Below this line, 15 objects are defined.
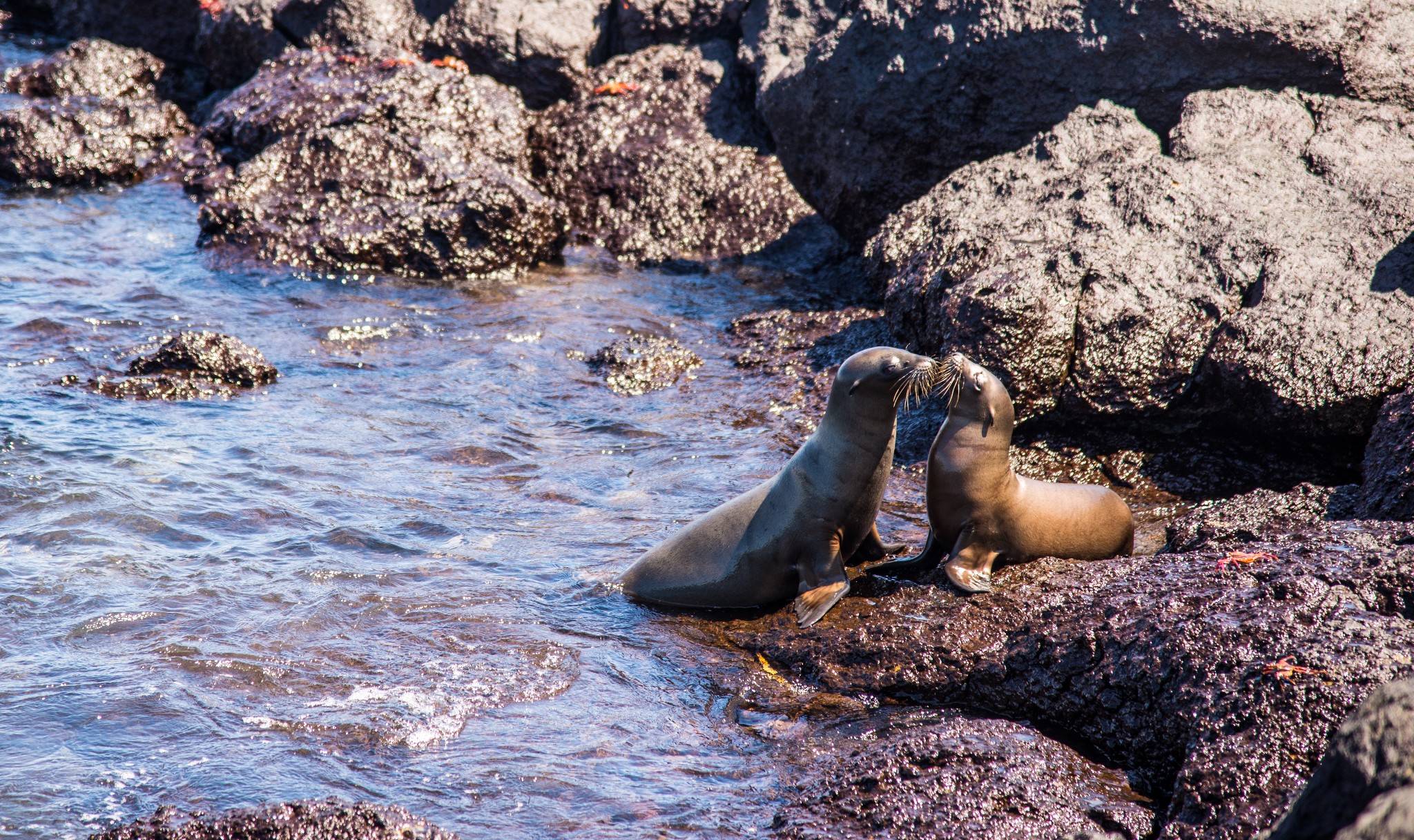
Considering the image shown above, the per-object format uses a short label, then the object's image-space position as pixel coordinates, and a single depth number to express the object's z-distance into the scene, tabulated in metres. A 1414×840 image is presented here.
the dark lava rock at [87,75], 29.75
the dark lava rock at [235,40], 28.66
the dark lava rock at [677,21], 26.47
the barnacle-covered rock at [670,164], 23.73
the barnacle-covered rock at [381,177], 21.98
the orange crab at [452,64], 25.77
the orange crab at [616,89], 25.66
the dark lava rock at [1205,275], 13.01
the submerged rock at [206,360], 16.87
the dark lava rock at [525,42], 26.41
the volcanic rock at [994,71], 16.25
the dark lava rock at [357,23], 27.41
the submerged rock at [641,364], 17.75
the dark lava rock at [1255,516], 10.73
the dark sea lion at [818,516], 10.64
